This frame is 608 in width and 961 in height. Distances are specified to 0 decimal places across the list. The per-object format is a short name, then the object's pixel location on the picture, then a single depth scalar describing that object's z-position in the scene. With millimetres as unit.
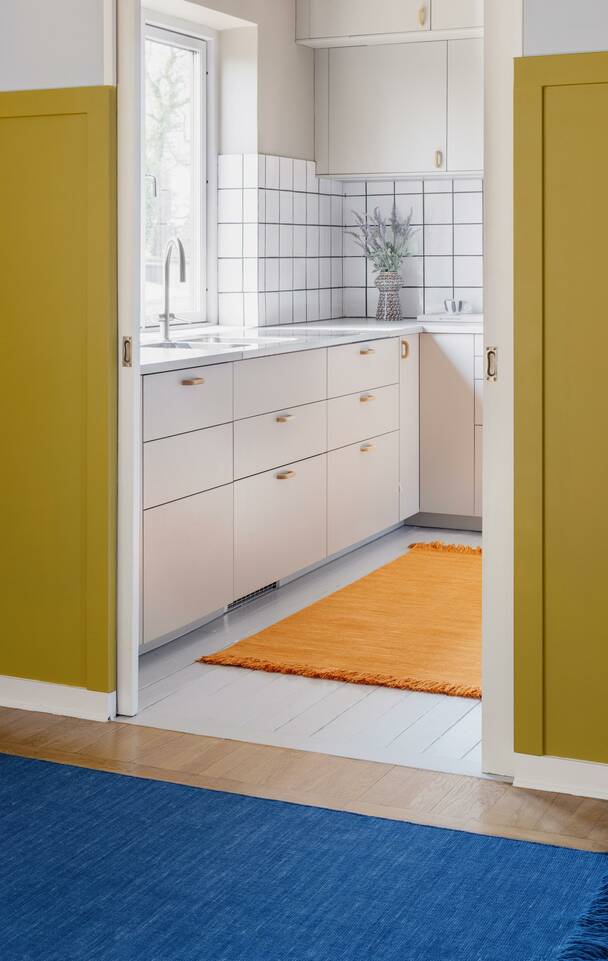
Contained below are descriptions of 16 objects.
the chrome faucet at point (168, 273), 4406
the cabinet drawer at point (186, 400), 3672
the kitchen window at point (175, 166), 4984
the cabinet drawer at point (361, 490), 5055
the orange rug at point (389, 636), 3789
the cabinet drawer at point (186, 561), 3758
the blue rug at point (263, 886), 2221
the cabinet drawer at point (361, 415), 5006
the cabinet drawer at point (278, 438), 4270
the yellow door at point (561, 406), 2781
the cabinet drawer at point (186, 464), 3713
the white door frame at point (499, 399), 2865
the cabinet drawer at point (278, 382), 4223
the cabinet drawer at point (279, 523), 4320
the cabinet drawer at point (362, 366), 4957
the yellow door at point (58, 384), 3295
